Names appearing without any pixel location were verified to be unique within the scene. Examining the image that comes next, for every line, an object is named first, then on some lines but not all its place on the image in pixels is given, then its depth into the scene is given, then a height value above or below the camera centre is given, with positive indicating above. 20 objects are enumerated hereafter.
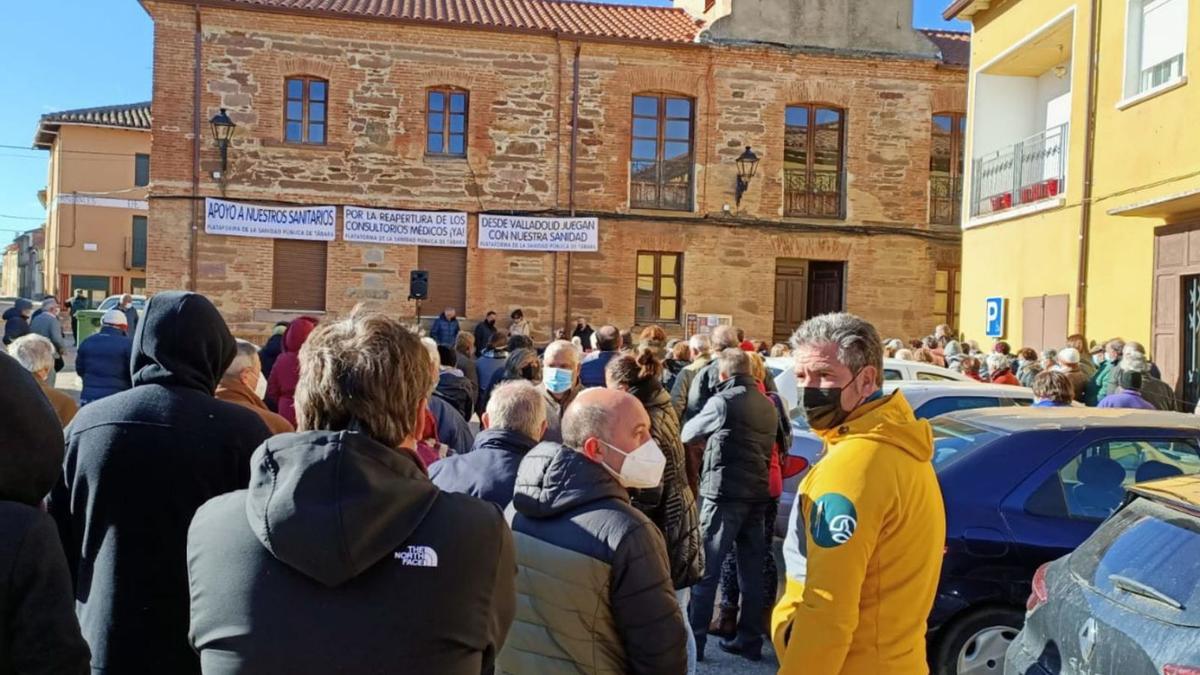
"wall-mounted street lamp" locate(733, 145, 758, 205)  20.05 +3.11
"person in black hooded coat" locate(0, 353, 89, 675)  1.85 -0.52
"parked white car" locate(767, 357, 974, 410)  9.96 -0.50
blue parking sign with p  14.88 +0.16
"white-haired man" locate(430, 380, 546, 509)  3.38 -0.52
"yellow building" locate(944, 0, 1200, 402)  11.12 +2.10
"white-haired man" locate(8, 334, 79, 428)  5.05 -0.37
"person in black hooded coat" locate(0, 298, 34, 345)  13.34 -0.43
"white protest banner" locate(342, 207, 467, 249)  19.47 +1.60
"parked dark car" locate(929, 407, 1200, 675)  4.44 -0.81
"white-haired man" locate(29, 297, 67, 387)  12.23 -0.44
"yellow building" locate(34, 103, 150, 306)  38.78 +3.84
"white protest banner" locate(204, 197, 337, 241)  18.98 +1.59
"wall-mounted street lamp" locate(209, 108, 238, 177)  18.44 +3.28
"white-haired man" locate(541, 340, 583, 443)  5.75 -0.37
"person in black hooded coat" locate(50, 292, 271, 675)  2.56 -0.54
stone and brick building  19.09 +3.27
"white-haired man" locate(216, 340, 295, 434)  4.25 -0.37
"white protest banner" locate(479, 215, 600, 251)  19.84 +1.59
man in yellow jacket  2.46 -0.55
